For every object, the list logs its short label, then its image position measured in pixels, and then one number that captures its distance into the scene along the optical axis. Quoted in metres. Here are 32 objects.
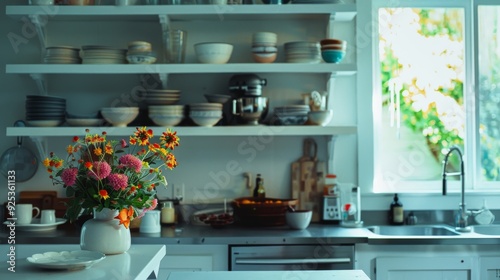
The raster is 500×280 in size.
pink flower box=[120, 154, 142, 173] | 2.49
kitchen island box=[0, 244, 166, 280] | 2.16
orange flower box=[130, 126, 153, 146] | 2.49
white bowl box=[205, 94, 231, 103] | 3.88
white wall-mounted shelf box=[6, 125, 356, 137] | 3.74
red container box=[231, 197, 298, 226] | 3.77
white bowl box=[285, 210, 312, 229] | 3.68
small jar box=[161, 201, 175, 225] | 3.88
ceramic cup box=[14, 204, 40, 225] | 3.72
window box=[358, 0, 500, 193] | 4.19
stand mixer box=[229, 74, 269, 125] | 3.85
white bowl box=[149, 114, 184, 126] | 3.77
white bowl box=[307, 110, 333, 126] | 3.81
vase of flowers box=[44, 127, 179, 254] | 2.45
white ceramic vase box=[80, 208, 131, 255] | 2.51
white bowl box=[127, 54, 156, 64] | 3.78
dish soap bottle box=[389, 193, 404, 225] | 3.98
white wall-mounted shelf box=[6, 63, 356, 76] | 3.76
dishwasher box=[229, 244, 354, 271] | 3.44
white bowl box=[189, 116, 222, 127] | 3.76
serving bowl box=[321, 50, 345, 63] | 3.80
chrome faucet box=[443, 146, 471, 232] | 3.85
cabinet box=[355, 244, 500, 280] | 3.46
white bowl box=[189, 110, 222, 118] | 3.76
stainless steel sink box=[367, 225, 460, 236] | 3.90
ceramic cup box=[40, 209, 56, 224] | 3.71
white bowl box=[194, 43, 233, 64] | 3.79
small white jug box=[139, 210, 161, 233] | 3.60
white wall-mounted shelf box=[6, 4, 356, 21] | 3.77
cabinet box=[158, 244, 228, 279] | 3.45
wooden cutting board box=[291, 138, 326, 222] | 4.05
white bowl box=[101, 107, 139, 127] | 3.75
